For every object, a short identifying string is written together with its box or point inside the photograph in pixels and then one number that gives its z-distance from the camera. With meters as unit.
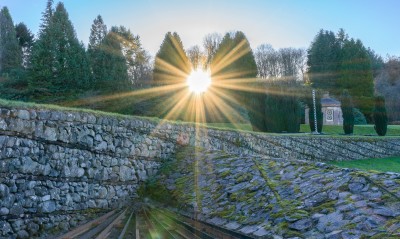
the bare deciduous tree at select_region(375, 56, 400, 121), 48.72
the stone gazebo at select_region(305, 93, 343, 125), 43.19
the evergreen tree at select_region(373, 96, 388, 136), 30.70
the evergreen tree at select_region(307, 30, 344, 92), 53.06
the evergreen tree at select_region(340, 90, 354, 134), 29.72
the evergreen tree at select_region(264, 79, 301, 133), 27.53
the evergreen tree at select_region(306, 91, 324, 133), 30.70
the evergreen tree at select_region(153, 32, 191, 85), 32.78
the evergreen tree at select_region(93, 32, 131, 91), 28.12
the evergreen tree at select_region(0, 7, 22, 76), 36.19
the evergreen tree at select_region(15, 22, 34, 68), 41.91
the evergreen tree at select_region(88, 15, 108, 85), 29.40
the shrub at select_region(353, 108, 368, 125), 44.56
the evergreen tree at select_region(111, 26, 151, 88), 39.12
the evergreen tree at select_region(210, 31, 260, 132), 34.41
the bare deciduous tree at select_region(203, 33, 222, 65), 53.56
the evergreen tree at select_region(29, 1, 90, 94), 27.52
